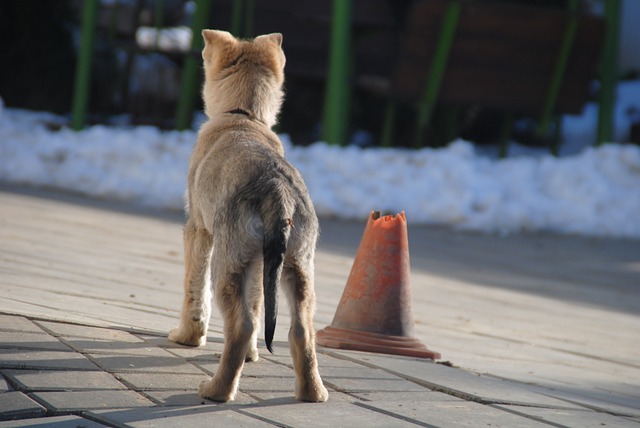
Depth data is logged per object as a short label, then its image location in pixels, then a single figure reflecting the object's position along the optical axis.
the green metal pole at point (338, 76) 19.12
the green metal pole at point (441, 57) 18.59
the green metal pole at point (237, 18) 22.11
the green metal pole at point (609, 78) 21.73
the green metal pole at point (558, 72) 19.37
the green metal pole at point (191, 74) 22.06
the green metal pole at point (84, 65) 21.44
